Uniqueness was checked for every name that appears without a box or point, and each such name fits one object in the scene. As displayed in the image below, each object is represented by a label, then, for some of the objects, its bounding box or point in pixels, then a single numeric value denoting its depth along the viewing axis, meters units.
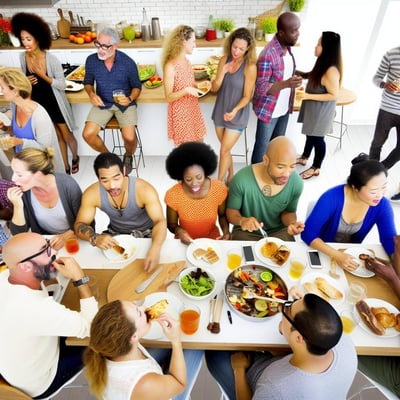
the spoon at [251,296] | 1.84
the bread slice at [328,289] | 1.93
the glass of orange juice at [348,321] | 1.79
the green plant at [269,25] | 4.79
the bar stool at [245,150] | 4.27
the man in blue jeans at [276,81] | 3.24
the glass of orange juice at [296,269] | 2.07
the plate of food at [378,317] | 1.77
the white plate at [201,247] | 2.16
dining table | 1.75
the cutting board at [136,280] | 1.96
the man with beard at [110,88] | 3.64
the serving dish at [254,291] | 1.84
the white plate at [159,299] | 1.78
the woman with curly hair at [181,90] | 3.35
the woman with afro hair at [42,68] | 3.54
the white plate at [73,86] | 4.13
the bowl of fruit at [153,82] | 4.21
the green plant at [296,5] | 5.09
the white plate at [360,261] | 2.05
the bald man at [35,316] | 1.66
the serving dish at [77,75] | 4.44
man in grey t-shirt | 1.45
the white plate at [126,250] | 2.18
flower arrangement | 4.99
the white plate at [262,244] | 2.15
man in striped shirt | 3.53
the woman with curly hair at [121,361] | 1.49
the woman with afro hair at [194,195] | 2.41
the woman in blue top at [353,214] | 2.13
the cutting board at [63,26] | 5.25
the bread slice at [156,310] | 1.70
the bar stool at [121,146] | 4.55
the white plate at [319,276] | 1.99
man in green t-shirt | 2.34
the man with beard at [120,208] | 2.26
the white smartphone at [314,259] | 2.12
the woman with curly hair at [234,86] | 3.30
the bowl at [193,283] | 1.94
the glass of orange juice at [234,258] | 2.16
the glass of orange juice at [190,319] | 1.76
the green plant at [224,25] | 5.00
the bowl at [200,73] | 4.29
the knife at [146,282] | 1.98
